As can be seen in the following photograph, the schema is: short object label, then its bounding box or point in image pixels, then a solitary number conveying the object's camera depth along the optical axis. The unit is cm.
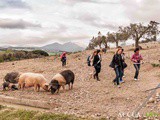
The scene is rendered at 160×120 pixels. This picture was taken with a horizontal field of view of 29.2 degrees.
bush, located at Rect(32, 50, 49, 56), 6209
